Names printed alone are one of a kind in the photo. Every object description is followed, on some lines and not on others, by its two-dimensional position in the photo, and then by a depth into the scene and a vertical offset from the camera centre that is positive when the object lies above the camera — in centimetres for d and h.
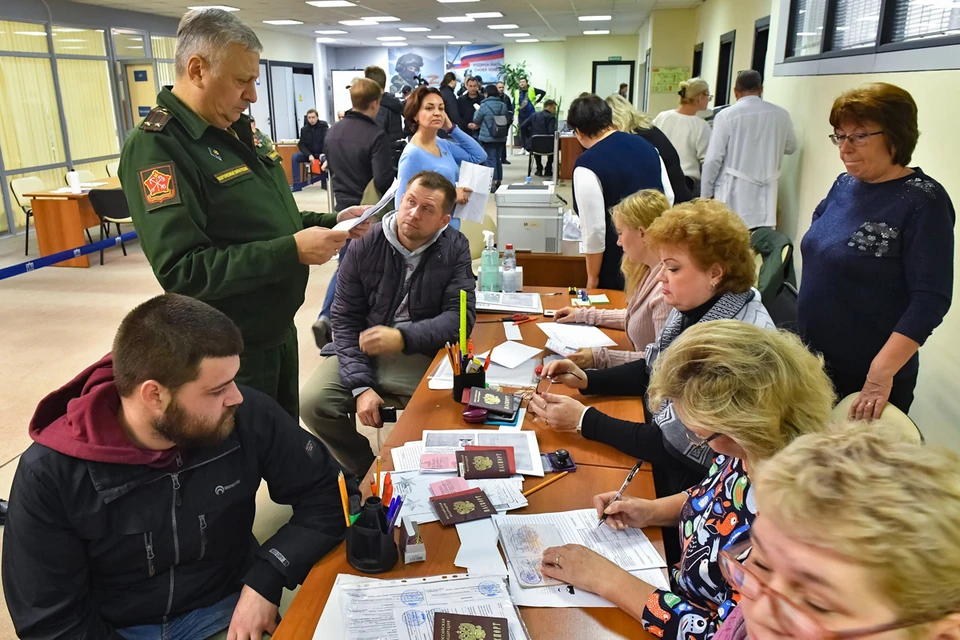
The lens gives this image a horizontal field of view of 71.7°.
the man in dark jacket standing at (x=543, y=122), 1146 +21
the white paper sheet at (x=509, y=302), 294 -73
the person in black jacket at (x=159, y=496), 124 -70
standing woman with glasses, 201 -38
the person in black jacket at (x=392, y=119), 690 +17
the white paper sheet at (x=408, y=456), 167 -80
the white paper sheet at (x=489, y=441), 172 -79
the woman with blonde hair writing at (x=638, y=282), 234 -53
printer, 393 -48
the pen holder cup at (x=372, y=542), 129 -77
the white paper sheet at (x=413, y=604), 114 -81
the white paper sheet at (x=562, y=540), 133 -82
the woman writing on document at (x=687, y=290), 174 -42
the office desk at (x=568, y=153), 756 -21
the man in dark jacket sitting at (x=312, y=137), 1052 -1
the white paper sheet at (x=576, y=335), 254 -76
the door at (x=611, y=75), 1903 +164
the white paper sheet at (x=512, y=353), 234 -77
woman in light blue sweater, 367 -4
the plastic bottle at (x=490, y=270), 325 -64
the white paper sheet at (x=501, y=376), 217 -78
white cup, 674 -42
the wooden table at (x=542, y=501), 117 -82
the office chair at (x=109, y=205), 650 -65
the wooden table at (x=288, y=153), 1171 -28
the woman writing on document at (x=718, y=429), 116 -51
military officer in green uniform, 179 -17
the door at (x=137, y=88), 1025 +73
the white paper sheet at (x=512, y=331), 261 -76
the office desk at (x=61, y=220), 657 -80
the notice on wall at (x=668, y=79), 1204 +96
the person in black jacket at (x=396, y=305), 252 -65
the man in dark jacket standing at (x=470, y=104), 1011 +46
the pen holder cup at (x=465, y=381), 201 -72
